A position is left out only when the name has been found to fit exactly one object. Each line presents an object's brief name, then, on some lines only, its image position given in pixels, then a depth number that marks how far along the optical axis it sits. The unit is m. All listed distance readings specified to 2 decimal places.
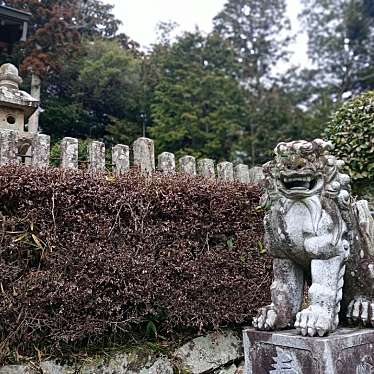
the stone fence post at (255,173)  4.97
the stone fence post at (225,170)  4.63
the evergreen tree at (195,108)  11.60
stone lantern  4.52
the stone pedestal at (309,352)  1.62
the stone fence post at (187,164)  4.35
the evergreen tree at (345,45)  14.98
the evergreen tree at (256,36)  15.57
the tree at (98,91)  12.36
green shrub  4.48
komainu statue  1.79
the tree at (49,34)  11.02
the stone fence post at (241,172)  4.89
